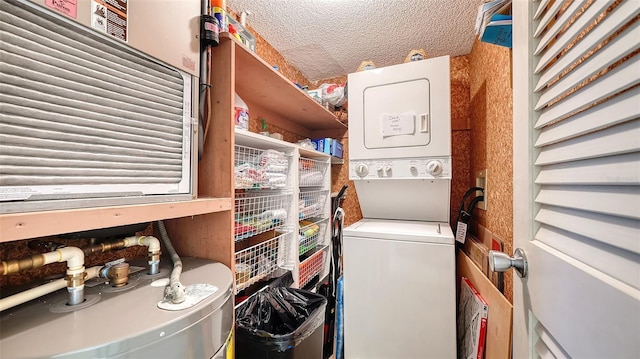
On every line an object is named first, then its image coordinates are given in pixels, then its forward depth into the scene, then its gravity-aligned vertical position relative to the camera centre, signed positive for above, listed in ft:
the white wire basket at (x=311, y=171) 6.23 +0.27
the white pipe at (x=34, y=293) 1.70 -0.85
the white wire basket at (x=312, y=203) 6.25 -0.60
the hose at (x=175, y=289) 2.08 -0.92
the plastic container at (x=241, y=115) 4.04 +1.09
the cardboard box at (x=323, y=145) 7.29 +1.07
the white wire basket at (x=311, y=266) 5.87 -2.19
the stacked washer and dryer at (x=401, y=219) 4.98 -1.02
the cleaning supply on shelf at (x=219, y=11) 3.17 +2.18
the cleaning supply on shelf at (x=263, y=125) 6.35 +1.44
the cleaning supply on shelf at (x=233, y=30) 3.74 +2.29
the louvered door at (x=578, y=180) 1.18 +0.02
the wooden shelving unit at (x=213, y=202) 1.62 -0.21
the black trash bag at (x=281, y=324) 3.25 -2.14
